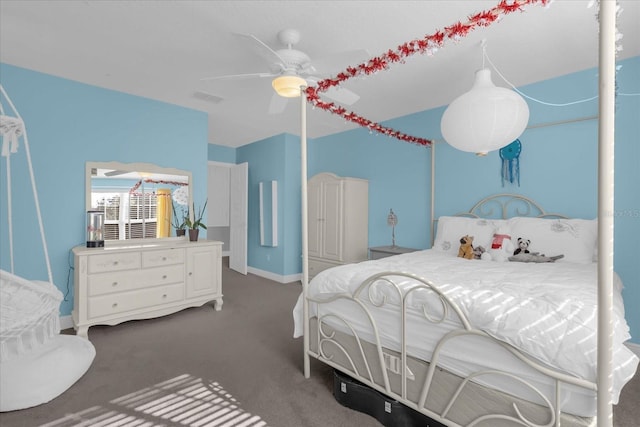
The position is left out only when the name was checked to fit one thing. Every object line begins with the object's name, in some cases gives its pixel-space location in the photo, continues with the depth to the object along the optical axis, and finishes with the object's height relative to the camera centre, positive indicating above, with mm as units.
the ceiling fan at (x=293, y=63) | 2096 +1063
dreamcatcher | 3225 +555
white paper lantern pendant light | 1794 +576
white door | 5727 -60
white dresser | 2967 -715
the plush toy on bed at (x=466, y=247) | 2883 -318
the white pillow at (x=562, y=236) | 2541 -190
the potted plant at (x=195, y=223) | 3883 -135
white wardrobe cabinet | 4445 -111
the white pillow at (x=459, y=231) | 3025 -179
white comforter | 1155 -412
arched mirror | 3449 +180
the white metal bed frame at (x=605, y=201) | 994 +42
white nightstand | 3844 -470
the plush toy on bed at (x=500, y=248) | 2758 -307
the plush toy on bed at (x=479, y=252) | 2877 -352
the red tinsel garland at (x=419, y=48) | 1487 +959
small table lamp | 4160 -115
